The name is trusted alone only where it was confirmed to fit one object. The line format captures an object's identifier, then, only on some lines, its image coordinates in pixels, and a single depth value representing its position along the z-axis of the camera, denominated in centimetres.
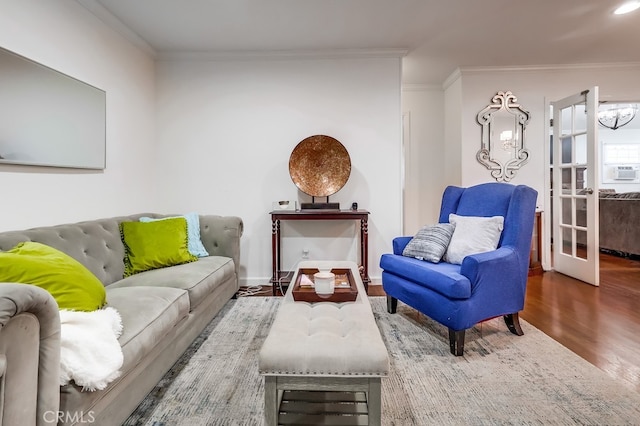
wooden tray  181
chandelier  600
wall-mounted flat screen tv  194
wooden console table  327
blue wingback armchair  206
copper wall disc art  356
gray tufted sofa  93
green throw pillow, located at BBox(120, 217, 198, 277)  249
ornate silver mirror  416
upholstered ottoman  121
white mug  182
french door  356
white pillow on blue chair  238
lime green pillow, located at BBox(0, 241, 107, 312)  132
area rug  151
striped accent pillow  250
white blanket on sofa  112
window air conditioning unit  862
